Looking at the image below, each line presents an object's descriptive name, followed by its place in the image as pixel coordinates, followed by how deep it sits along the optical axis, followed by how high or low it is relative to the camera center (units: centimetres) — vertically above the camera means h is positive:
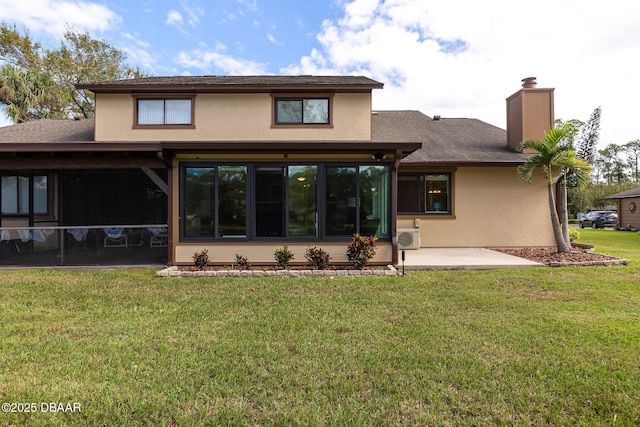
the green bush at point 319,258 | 736 -97
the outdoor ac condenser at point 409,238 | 971 -67
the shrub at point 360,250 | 735 -79
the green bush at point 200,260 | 738 -101
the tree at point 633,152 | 5497 +1120
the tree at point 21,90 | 1453 +606
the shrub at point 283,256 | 746 -93
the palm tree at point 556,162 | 865 +150
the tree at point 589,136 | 4300 +1093
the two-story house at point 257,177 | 761 +114
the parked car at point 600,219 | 2259 -25
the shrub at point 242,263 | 744 -109
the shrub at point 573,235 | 1105 -68
